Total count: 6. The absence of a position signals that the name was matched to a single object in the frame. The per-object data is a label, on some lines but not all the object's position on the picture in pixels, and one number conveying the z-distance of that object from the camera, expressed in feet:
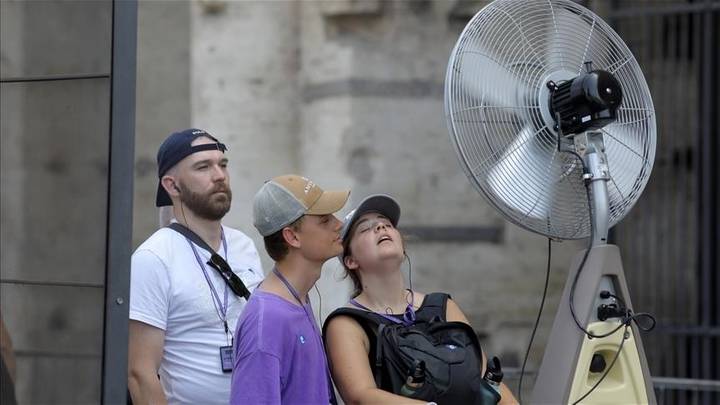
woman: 27.45
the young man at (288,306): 24.82
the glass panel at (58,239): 24.53
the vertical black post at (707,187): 49.85
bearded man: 29.01
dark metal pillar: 24.56
